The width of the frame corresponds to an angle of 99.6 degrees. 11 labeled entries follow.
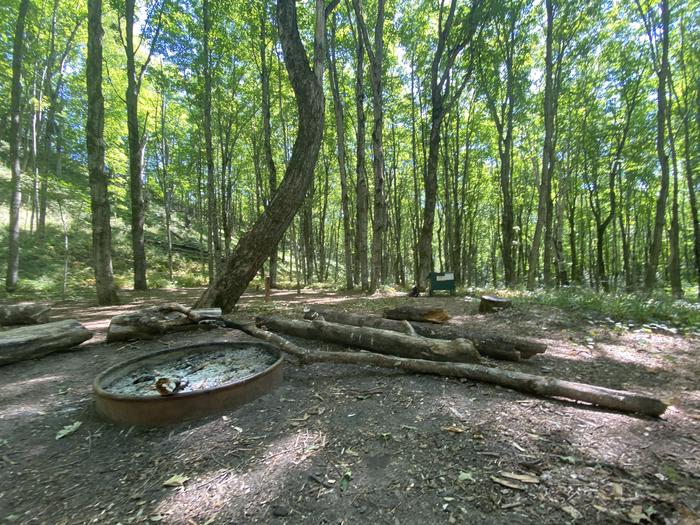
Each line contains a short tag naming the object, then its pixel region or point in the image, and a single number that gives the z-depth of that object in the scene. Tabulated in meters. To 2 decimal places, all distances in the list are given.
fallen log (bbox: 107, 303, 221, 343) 4.77
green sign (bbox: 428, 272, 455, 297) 10.43
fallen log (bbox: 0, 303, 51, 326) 5.51
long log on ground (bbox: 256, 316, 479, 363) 3.48
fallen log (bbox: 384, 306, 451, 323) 5.70
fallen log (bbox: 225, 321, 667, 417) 2.53
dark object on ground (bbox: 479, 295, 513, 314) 6.95
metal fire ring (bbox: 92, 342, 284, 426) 2.60
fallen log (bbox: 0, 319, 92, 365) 4.11
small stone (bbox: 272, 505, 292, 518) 1.73
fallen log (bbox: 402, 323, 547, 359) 3.82
